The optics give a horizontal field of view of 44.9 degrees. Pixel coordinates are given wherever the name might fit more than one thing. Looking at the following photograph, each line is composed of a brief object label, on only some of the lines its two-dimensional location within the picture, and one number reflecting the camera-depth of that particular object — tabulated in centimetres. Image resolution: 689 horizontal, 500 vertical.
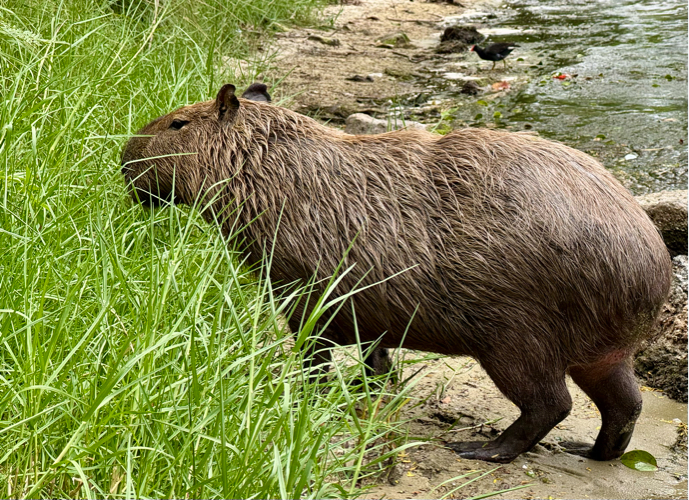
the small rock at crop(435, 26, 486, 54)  1075
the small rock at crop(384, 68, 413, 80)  945
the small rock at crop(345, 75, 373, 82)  902
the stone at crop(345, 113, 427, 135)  679
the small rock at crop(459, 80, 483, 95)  875
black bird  959
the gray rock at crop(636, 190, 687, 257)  485
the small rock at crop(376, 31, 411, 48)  1090
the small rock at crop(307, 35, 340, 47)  1021
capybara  333
